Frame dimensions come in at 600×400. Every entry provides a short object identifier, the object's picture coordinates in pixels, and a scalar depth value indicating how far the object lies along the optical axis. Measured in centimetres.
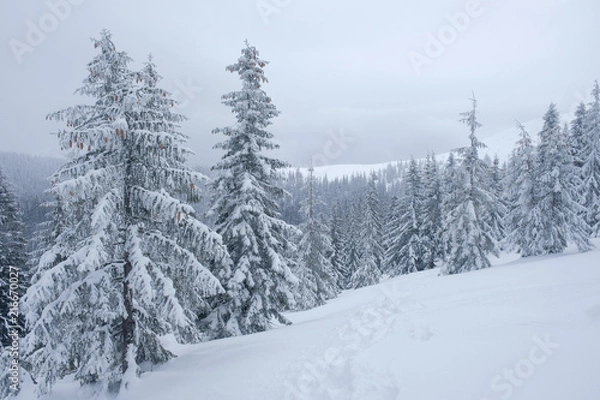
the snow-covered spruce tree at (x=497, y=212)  3844
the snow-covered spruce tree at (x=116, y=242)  784
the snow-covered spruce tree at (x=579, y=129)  2934
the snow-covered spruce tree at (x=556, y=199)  1930
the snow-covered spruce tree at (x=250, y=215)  1288
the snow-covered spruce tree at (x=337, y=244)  4316
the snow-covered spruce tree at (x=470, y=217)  2178
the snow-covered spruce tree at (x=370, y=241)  3675
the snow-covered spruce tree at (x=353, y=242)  4819
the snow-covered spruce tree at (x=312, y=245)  2789
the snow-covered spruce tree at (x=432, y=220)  3541
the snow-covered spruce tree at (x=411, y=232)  3569
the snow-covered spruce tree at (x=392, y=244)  3851
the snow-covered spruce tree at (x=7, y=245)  1950
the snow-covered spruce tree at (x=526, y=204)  2041
